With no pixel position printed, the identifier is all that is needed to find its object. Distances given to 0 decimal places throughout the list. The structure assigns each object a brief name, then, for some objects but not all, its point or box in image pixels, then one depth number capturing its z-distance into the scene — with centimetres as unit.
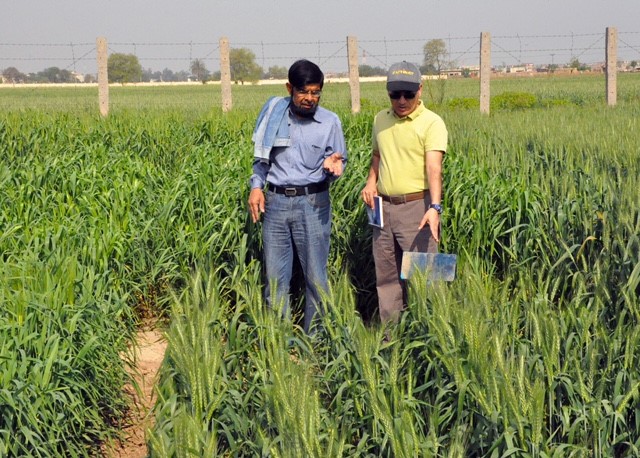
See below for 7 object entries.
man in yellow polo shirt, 434
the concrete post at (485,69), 1540
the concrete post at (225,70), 1384
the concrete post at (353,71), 1418
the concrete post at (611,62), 1662
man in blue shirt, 450
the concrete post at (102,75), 1350
